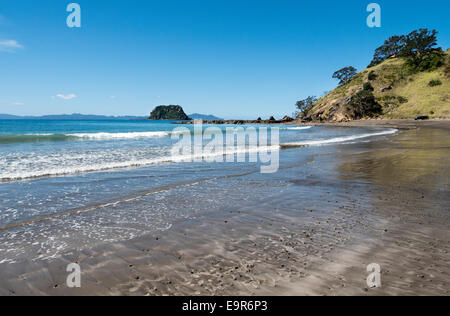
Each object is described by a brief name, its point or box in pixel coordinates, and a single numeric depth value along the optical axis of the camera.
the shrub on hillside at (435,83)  84.01
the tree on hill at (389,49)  127.65
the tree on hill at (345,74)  140.25
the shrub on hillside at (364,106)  91.46
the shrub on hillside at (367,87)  101.92
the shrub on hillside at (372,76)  109.31
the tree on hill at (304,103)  154.88
